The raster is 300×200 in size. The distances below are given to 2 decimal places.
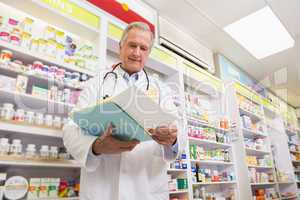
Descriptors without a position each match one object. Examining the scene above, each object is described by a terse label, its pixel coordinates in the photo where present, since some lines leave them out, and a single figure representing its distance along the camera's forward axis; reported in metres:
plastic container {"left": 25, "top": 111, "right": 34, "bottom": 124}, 1.52
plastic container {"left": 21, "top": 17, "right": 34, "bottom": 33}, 1.66
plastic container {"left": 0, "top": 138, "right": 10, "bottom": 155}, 1.37
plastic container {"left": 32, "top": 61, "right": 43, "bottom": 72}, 1.62
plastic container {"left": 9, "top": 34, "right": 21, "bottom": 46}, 1.55
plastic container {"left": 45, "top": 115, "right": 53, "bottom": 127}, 1.59
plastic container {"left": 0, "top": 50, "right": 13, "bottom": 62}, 1.49
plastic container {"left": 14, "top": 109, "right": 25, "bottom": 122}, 1.47
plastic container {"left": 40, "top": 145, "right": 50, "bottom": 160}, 1.52
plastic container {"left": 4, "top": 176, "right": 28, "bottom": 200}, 1.34
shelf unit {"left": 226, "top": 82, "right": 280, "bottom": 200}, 3.38
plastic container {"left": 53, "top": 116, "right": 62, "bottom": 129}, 1.62
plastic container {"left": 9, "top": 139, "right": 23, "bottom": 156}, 1.42
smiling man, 1.01
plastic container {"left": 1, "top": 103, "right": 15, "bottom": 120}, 1.42
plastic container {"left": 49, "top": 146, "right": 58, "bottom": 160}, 1.55
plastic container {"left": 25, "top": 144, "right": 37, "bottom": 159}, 1.47
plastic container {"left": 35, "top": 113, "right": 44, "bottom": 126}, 1.55
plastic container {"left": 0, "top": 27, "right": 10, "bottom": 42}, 1.51
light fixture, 3.30
